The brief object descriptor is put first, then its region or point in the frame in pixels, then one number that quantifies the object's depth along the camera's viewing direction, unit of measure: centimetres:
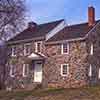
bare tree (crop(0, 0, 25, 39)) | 2767
